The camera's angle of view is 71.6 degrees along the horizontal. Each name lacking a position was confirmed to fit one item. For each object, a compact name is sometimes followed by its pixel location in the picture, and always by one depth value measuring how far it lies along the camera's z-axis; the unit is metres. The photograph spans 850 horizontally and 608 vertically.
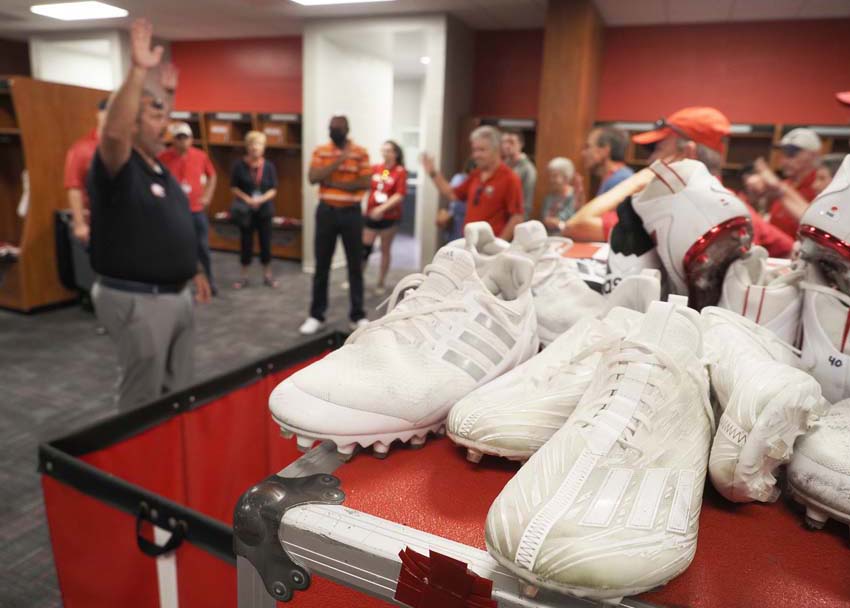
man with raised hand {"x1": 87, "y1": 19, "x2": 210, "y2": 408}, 2.11
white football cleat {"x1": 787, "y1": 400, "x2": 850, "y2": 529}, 0.54
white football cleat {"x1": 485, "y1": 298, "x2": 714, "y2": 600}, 0.46
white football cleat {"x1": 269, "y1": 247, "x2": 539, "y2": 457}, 0.67
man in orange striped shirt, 4.73
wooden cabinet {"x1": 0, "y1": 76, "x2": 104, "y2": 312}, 4.83
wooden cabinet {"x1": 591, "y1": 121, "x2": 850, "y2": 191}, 6.28
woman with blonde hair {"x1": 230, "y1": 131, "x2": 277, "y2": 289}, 6.76
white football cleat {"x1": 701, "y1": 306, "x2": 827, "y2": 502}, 0.57
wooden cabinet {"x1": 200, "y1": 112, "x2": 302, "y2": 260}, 8.51
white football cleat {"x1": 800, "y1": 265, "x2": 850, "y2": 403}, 0.73
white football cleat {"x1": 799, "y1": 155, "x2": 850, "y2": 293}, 0.74
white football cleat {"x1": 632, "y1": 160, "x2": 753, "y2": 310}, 0.95
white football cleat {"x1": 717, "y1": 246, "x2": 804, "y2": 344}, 0.86
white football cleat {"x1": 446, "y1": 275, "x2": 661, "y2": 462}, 0.65
